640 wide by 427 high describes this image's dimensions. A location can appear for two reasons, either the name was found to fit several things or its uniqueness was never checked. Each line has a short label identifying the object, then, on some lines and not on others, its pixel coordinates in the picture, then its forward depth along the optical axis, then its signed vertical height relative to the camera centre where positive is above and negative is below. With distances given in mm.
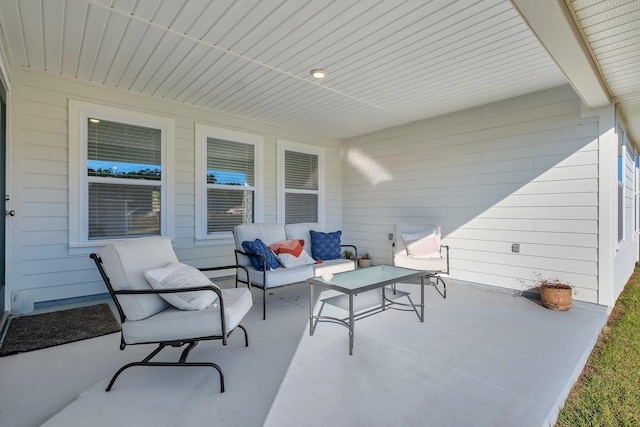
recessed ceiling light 3518 +1547
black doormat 2687 -1117
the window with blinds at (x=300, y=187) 5938 +462
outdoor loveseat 3568 -533
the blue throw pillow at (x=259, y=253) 3623 -477
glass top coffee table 2688 -661
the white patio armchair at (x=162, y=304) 2068 -650
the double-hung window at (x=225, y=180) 4781 +500
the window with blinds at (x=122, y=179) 3949 +412
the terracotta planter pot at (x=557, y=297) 3559 -955
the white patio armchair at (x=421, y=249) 4230 -557
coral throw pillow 3936 -452
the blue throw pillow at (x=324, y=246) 4482 -491
